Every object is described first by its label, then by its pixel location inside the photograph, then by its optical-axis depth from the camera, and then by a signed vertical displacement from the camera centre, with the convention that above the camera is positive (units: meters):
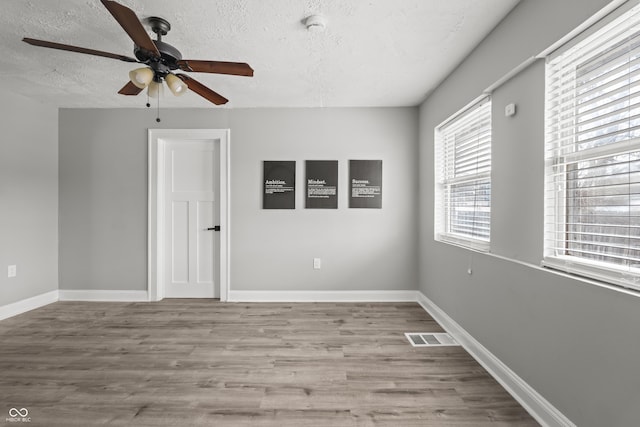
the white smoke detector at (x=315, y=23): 2.06 +1.29
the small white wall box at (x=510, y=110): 2.01 +0.68
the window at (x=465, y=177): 2.49 +0.32
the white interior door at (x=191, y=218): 4.01 -0.08
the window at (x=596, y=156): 1.33 +0.28
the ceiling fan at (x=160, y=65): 1.77 +0.96
